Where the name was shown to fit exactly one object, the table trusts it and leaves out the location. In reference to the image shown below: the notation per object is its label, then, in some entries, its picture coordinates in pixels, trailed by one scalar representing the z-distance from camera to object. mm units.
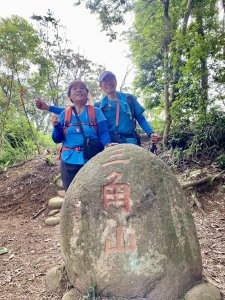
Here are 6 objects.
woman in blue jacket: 3070
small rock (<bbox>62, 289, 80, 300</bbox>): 2455
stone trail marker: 2205
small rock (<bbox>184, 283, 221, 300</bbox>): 2207
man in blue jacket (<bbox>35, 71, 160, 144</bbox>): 3305
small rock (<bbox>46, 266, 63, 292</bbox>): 2793
